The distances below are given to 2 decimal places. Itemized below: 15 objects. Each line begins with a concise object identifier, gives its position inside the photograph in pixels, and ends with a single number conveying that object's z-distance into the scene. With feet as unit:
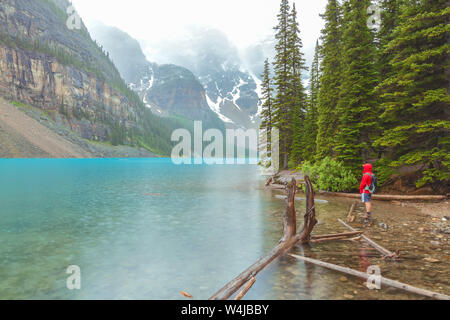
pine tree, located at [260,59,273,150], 141.21
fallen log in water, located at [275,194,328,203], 63.69
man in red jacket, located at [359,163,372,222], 40.72
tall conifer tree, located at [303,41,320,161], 125.08
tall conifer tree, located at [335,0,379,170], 70.08
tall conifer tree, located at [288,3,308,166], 124.67
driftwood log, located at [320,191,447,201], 55.06
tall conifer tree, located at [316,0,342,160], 89.56
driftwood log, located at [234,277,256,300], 18.21
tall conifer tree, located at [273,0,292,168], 125.59
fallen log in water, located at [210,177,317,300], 27.52
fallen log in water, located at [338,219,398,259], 25.84
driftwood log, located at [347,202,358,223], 43.46
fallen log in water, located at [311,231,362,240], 32.27
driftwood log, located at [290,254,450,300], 17.39
